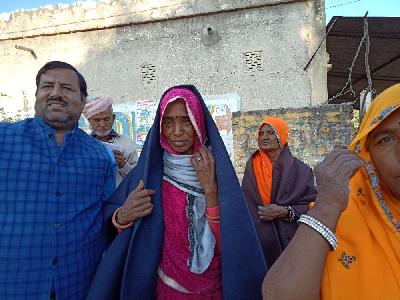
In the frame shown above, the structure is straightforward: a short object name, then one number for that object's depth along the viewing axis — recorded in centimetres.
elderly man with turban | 312
